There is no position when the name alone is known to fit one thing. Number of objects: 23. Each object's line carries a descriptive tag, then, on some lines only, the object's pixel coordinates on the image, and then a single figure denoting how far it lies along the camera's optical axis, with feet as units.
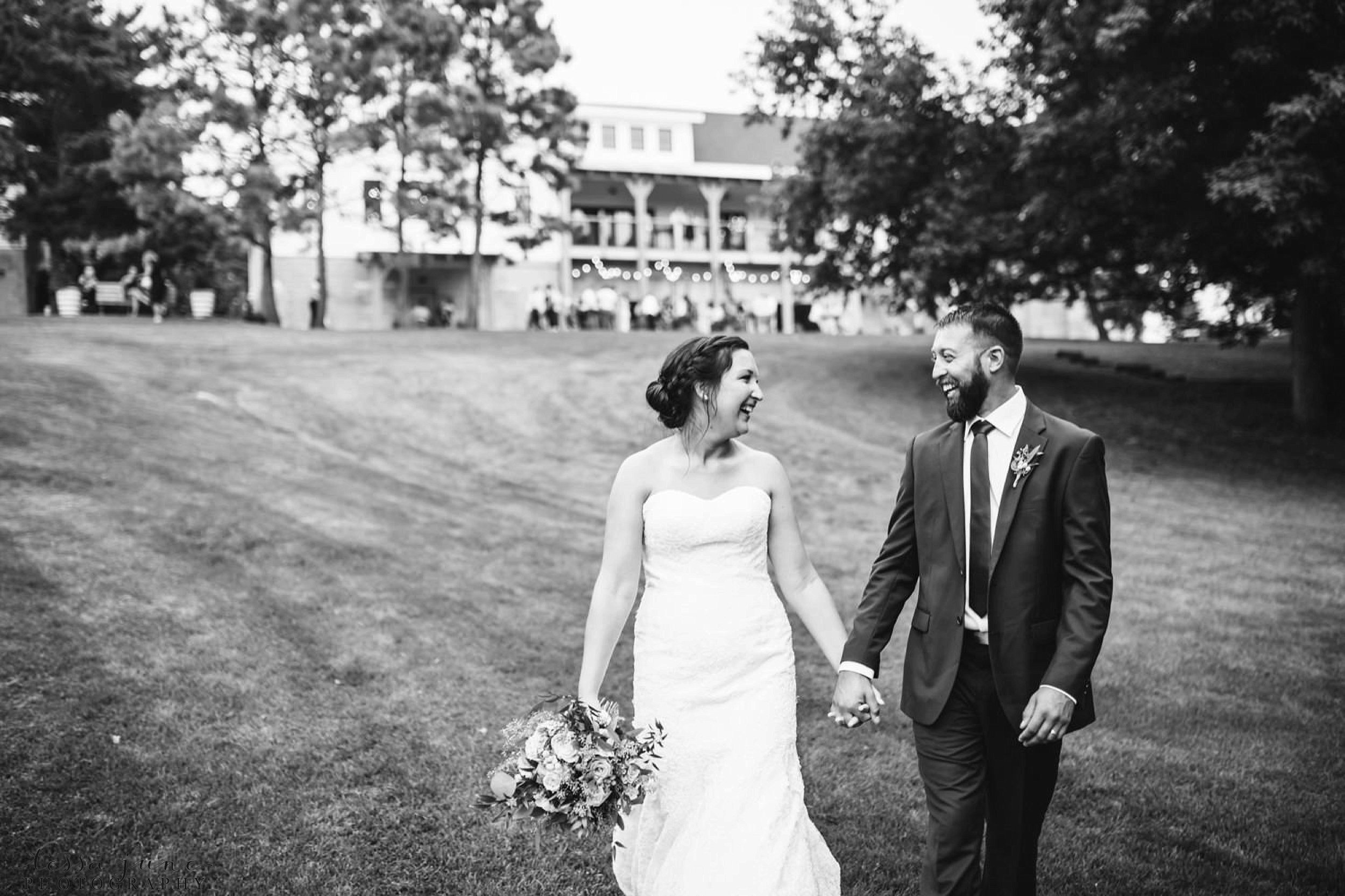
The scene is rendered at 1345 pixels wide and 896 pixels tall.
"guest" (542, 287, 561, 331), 119.34
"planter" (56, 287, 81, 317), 99.55
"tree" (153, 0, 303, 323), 91.25
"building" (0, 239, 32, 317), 124.36
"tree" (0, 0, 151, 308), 108.37
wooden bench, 107.55
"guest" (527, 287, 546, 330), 117.80
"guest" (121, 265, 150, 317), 100.42
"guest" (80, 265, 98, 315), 107.85
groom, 10.73
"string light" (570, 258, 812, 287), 136.26
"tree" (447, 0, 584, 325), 95.35
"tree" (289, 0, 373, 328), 89.51
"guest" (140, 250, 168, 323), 96.63
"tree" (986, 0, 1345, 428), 43.65
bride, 11.13
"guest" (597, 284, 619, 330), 119.96
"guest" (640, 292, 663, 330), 120.57
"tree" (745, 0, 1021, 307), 63.16
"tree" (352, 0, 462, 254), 89.35
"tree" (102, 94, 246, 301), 88.89
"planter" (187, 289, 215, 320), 106.93
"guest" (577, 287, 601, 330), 120.88
